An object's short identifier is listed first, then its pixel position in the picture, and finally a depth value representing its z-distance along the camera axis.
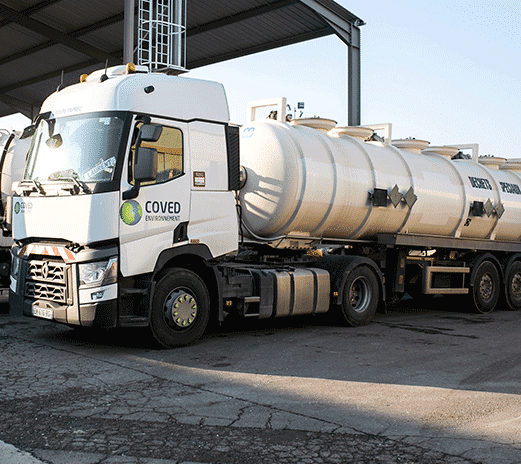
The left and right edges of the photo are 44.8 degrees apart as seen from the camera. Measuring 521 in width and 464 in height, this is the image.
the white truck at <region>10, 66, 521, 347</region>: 7.35
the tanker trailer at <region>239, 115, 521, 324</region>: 9.81
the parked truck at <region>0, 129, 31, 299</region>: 11.17
